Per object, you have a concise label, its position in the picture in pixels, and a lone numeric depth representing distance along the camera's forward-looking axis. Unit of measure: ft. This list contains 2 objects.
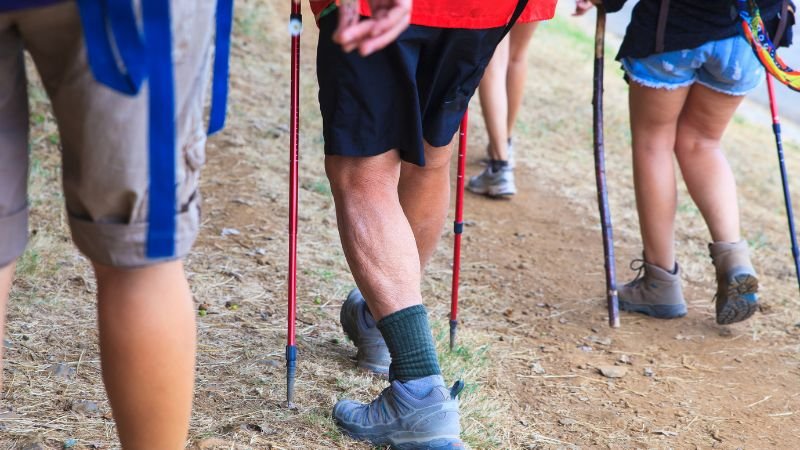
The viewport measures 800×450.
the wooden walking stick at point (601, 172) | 24.99
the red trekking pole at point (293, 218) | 16.24
